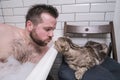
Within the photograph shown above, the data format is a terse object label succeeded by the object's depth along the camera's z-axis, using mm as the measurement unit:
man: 992
